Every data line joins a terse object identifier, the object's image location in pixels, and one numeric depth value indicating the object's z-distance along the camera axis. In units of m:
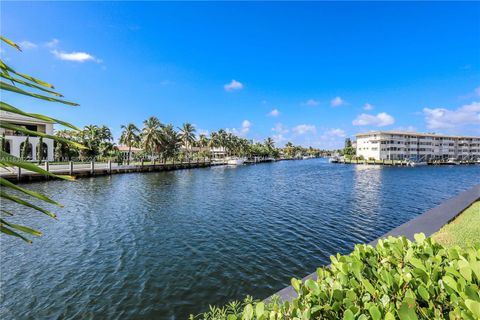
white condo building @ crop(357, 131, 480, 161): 103.44
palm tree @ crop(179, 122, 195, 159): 85.94
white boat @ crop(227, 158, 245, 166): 98.38
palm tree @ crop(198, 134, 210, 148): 113.25
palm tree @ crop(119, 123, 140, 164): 67.86
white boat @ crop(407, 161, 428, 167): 92.69
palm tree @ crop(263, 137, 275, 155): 150.50
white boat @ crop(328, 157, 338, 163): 122.99
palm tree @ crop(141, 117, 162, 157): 66.38
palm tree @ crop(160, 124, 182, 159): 69.93
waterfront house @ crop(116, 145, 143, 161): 100.78
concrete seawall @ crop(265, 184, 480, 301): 10.70
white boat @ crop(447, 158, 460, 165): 104.55
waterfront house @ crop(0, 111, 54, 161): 47.40
